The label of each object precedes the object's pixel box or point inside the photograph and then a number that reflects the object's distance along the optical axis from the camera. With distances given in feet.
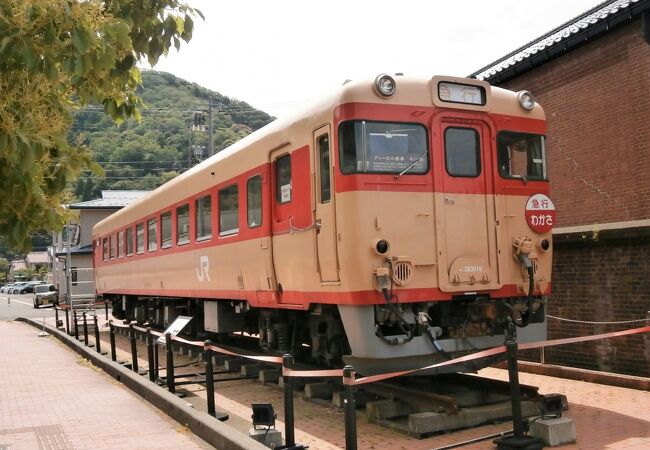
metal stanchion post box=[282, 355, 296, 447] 18.57
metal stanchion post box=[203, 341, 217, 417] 24.36
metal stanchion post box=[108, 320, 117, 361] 40.03
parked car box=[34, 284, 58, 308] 144.51
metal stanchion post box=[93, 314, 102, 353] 46.01
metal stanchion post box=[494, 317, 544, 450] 17.69
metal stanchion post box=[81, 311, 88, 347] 51.85
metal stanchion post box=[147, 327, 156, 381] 31.58
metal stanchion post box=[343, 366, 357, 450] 16.29
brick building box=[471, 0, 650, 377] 27.89
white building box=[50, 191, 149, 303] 108.47
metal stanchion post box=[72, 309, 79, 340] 57.35
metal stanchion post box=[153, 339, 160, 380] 32.89
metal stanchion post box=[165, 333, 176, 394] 28.27
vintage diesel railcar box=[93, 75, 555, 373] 22.44
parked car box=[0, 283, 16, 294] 284.92
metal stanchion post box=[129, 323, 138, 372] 35.81
